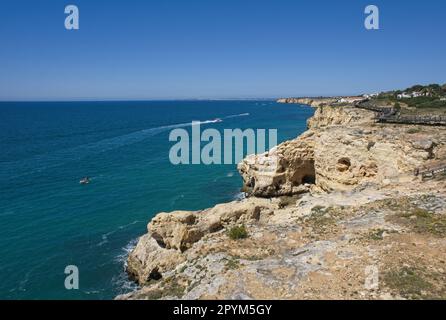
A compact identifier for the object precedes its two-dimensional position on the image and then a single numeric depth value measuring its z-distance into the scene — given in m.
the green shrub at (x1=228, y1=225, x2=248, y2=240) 17.25
